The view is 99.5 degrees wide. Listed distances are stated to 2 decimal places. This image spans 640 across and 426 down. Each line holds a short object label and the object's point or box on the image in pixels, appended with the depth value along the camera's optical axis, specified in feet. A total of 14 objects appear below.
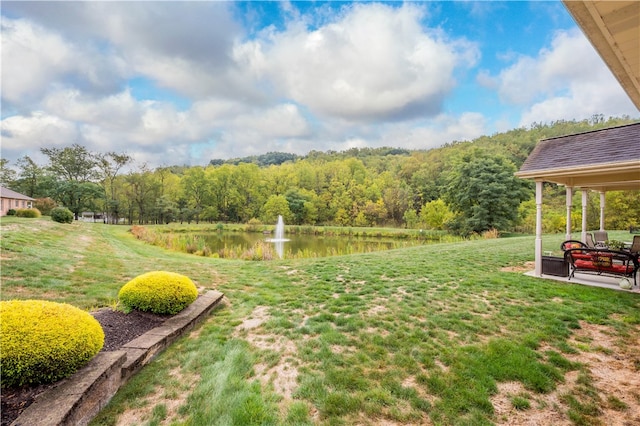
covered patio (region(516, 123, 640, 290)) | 17.02
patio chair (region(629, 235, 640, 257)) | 23.07
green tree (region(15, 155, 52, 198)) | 92.73
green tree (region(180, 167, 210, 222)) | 120.98
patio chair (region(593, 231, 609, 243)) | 29.55
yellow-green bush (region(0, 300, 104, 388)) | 6.45
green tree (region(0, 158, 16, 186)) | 95.26
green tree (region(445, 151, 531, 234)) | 60.08
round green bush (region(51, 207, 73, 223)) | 46.91
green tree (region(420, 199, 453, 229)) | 77.71
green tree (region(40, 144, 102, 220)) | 88.65
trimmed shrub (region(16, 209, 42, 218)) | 50.16
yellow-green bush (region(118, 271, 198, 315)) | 11.73
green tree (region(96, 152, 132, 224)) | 97.96
